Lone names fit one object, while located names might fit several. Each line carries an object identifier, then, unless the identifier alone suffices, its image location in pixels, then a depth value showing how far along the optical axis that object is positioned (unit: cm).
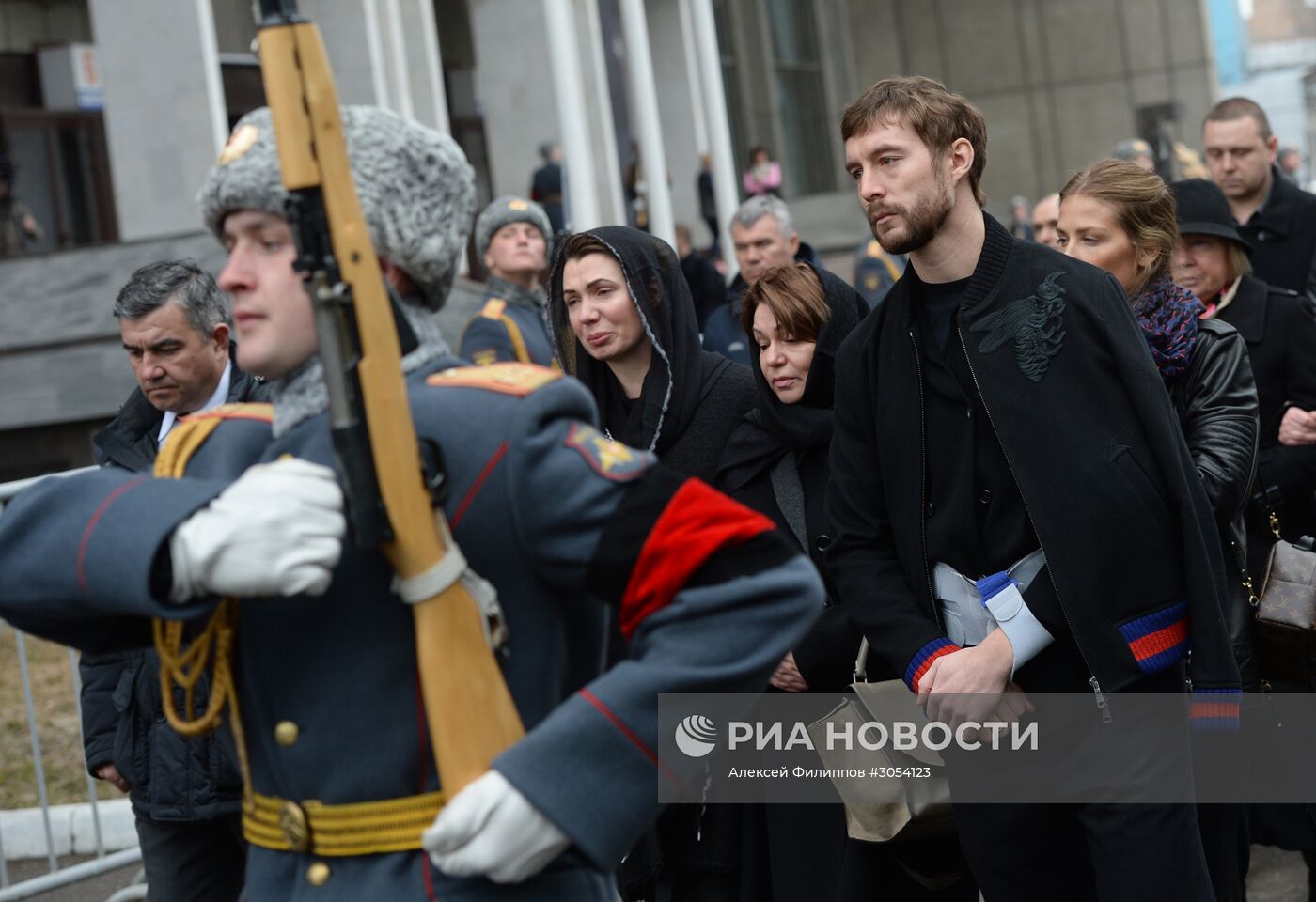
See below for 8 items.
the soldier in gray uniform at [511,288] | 737
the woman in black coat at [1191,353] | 386
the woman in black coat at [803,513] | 400
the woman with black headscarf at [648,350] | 433
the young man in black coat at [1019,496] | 329
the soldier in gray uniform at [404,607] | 200
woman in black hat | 502
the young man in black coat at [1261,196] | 620
